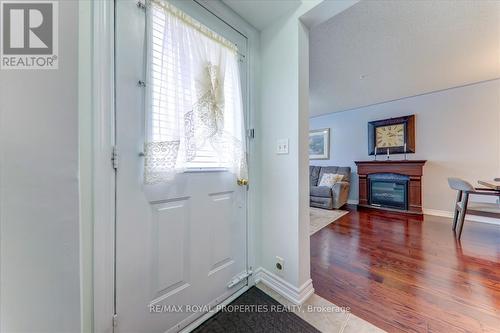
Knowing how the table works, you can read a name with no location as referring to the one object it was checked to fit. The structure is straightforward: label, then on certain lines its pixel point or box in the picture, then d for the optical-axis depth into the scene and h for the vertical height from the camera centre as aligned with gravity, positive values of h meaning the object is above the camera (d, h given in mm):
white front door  933 -352
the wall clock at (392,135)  3957 +668
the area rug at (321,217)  3119 -961
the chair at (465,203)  2291 -505
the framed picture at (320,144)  5316 +631
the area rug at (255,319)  1175 -997
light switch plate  1467 +153
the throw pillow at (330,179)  4496 -307
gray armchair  4219 -617
